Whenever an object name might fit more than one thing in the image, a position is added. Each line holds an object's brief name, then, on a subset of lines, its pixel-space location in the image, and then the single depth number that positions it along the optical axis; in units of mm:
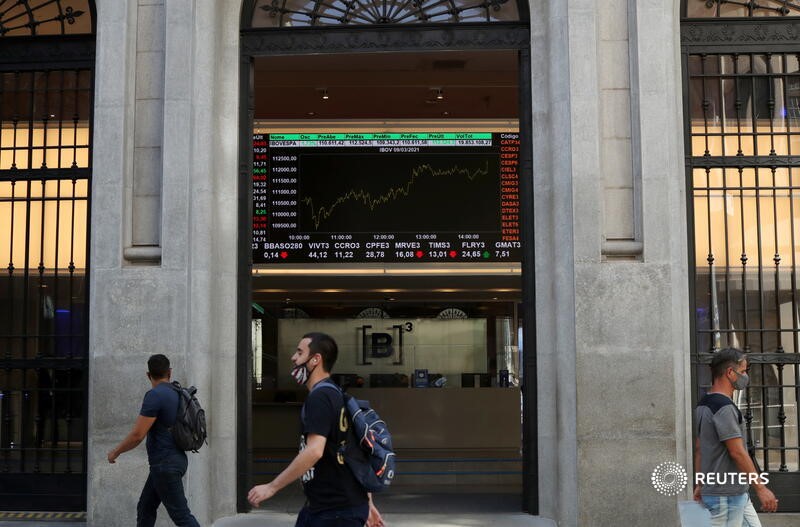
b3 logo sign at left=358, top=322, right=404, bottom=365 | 21578
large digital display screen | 14602
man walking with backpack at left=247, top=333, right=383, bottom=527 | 6059
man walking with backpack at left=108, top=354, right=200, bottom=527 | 8578
